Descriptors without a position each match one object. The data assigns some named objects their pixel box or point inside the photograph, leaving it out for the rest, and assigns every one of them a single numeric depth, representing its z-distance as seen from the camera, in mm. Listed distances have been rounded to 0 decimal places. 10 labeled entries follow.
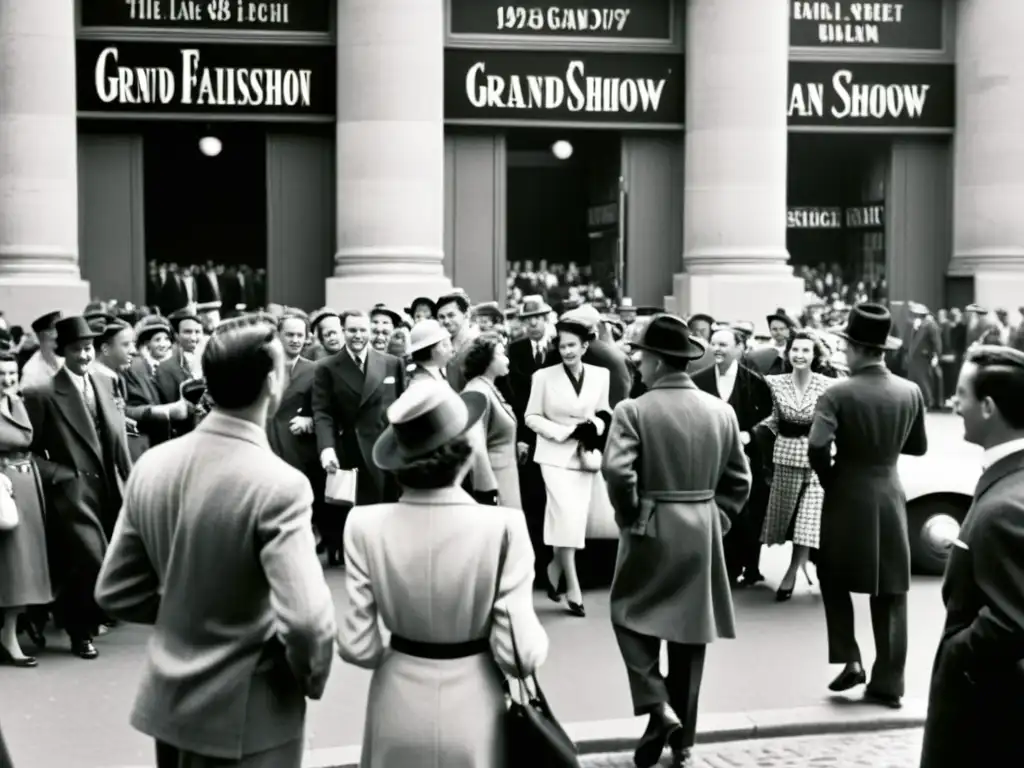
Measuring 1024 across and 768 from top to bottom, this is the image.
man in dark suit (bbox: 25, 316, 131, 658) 9961
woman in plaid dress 11859
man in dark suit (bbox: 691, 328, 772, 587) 12469
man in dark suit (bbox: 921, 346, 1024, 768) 4926
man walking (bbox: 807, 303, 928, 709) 8852
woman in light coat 5039
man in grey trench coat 7887
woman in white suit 11547
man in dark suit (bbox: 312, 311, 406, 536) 12633
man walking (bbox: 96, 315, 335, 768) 4809
